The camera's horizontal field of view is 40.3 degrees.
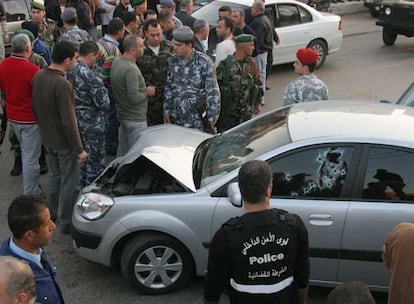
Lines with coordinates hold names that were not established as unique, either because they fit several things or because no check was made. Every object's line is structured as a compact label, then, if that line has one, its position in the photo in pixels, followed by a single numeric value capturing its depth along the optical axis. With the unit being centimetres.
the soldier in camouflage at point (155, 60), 670
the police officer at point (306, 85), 572
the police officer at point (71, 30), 717
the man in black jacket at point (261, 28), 906
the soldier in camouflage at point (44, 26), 826
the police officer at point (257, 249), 277
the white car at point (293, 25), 1095
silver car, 410
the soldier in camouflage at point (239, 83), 643
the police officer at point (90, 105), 552
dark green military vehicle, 1332
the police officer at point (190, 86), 610
